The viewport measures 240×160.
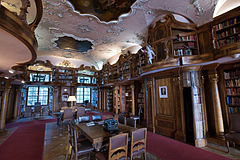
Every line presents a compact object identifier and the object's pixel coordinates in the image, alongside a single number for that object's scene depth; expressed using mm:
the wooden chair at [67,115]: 5625
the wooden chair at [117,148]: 2006
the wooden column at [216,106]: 4004
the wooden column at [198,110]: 3969
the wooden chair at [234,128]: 3305
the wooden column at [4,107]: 5696
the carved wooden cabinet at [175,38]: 4652
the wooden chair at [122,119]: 3729
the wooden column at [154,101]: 5346
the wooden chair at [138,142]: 2334
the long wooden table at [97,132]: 2299
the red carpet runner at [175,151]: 3109
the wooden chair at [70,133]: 2680
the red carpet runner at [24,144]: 3239
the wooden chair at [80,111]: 6012
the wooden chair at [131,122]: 3307
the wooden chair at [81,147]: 2395
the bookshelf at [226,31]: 3381
